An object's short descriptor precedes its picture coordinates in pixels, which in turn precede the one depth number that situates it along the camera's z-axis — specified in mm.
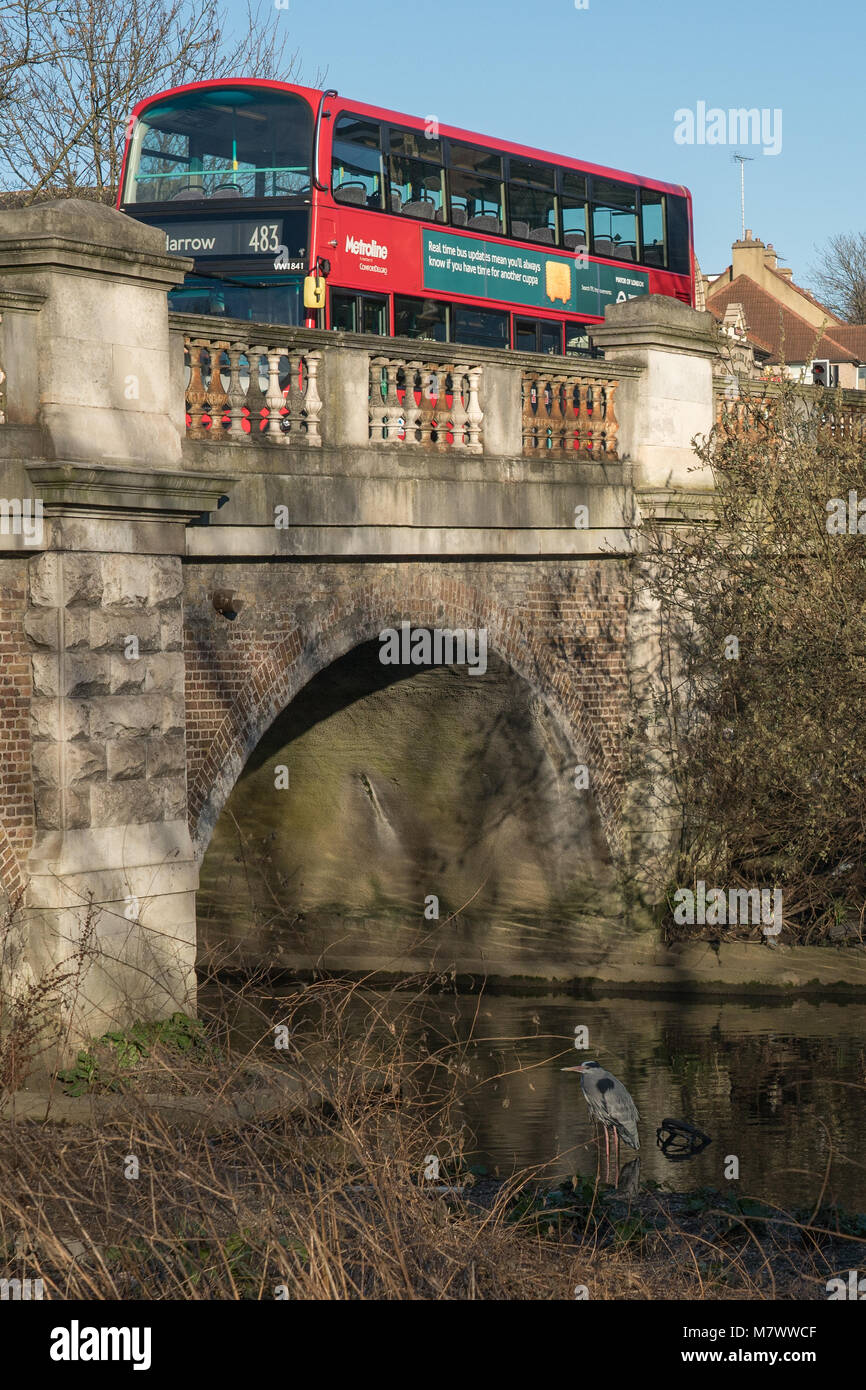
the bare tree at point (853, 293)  69625
